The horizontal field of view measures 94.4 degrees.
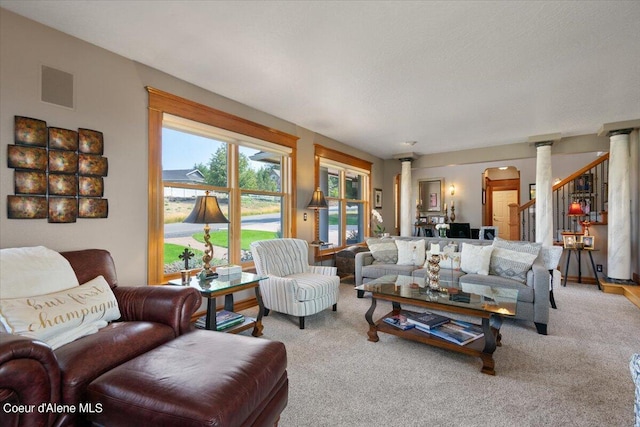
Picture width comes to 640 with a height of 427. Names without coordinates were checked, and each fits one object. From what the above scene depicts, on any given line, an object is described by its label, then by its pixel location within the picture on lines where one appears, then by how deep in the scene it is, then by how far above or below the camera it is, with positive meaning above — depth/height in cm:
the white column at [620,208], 454 +8
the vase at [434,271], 295 -58
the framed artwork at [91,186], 245 +23
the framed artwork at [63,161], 229 +41
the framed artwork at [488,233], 556 -37
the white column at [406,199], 683 +33
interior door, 905 +19
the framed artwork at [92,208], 246 +4
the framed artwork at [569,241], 506 -47
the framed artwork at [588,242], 500 -49
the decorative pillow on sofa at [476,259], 364 -57
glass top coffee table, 227 -76
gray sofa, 300 -79
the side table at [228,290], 251 -68
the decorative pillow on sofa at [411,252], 434 -58
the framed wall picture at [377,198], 703 +37
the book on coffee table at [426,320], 264 -98
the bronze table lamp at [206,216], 271 -3
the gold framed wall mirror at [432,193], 828 +58
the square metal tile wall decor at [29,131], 214 +60
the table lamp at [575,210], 520 +6
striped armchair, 314 -77
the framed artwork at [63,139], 230 +58
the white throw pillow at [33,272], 165 -36
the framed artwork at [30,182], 215 +23
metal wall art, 216 +32
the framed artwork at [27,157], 212 +41
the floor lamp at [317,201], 473 +19
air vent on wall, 228 +99
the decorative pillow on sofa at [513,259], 337 -53
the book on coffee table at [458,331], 244 -102
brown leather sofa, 114 -71
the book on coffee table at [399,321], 271 -103
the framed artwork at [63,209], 231 +3
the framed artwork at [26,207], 213 +4
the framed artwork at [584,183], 579 +60
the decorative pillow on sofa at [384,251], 450 -58
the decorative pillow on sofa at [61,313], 149 -55
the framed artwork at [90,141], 246 +60
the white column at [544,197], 513 +28
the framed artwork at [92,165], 245 +41
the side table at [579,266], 501 -92
